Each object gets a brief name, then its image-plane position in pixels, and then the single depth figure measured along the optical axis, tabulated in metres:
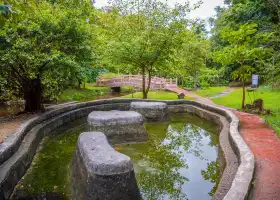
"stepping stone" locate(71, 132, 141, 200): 5.03
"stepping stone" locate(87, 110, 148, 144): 9.88
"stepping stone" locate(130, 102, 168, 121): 12.79
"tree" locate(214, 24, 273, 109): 12.31
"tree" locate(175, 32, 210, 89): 24.83
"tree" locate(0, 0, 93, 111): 9.86
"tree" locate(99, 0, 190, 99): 15.83
